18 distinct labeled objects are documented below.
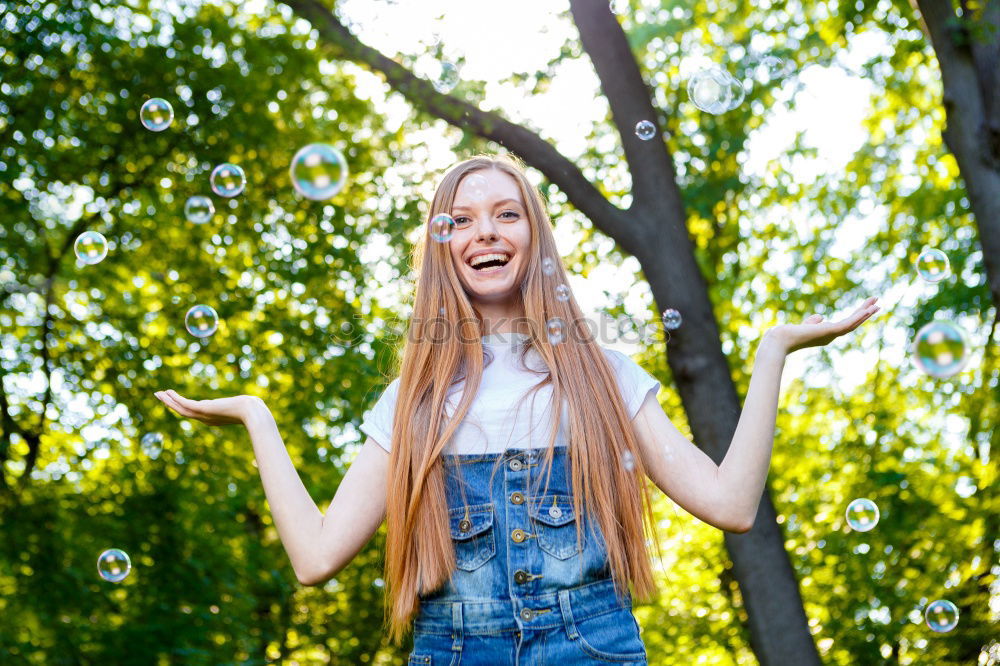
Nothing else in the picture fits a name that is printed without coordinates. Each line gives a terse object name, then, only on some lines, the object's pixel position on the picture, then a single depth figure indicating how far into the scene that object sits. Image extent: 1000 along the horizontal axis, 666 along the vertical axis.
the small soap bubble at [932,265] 3.51
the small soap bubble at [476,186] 2.36
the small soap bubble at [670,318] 4.49
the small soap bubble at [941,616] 4.08
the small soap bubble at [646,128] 4.43
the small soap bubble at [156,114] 4.36
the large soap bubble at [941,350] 2.65
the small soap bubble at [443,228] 2.34
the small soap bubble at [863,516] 3.53
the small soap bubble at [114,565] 3.95
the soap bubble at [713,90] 4.27
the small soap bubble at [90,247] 4.13
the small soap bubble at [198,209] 4.38
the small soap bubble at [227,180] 4.02
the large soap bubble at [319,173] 3.10
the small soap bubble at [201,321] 3.71
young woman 1.90
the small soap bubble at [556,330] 2.22
